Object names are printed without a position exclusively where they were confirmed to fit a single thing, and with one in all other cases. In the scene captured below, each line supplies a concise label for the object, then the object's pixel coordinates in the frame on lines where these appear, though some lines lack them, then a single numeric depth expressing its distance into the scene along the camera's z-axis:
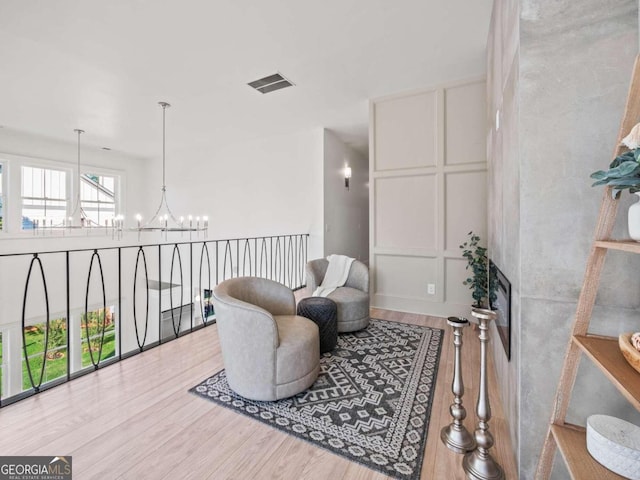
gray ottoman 2.62
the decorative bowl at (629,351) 0.80
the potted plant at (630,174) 0.78
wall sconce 5.86
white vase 0.84
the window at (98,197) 6.36
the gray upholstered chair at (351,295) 3.05
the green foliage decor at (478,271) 3.07
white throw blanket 3.48
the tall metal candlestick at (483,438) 1.36
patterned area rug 1.54
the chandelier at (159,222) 5.04
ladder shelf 0.84
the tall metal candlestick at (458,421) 1.53
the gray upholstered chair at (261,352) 1.89
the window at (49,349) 5.77
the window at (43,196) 5.42
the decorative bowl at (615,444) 0.86
